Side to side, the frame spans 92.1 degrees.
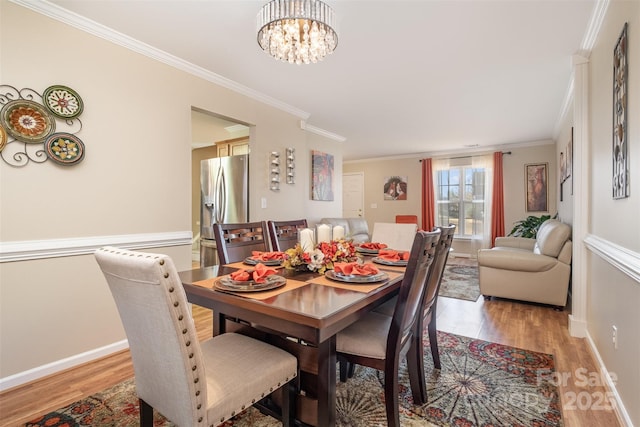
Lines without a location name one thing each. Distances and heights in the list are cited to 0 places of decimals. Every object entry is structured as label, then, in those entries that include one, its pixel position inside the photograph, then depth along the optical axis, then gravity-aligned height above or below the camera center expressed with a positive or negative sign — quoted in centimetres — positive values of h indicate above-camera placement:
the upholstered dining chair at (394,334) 135 -60
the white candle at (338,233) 190 -12
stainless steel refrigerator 384 +24
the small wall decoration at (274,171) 386 +53
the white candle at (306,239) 170 -15
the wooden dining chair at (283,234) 245 -17
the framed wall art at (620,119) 156 +49
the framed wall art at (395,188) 769 +63
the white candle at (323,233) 187 -12
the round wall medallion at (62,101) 204 +77
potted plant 548 -26
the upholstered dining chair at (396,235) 276 -21
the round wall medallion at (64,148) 206 +45
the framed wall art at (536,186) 608 +51
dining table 112 -38
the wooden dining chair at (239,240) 206 -19
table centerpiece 163 -24
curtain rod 688 +124
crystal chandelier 172 +107
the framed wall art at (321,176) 518 +65
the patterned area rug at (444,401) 159 -107
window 679 +31
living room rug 396 -104
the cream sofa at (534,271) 328 -65
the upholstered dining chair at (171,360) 93 -50
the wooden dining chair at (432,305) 170 -58
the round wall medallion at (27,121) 189 +59
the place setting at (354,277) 145 -32
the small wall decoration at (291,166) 408 +63
